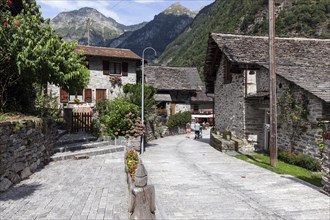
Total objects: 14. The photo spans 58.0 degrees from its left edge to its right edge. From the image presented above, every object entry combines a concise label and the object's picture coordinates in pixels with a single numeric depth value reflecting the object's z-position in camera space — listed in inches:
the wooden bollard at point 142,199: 187.6
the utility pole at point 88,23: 1644.9
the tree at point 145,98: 824.9
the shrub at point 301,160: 531.2
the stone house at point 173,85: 1436.1
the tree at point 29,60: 416.2
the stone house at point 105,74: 1179.3
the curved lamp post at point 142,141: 695.6
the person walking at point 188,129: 1233.4
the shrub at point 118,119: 725.9
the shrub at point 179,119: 1272.1
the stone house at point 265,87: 568.4
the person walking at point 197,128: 1090.4
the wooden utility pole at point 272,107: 542.3
